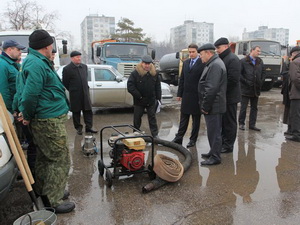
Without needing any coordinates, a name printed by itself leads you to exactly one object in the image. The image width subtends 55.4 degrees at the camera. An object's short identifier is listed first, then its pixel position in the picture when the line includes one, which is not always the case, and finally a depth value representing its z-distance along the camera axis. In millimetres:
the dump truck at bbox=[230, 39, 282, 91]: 15070
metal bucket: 2645
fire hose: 3791
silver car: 8625
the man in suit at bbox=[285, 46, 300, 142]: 5759
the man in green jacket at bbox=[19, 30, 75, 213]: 2939
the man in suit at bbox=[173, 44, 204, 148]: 5309
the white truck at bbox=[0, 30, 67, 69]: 10008
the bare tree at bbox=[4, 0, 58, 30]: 23844
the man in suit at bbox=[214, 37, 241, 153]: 5164
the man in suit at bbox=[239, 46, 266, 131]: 6773
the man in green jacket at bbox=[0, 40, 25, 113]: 3961
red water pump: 3922
